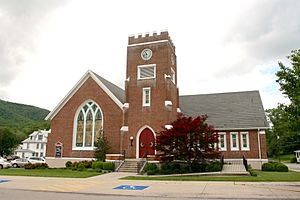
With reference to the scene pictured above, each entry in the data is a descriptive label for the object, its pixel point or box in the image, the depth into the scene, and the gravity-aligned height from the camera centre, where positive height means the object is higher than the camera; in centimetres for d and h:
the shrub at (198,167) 2230 -118
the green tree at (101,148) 2708 +22
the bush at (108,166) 2444 -128
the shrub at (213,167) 2181 -115
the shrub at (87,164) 2596 -121
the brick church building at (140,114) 2689 +363
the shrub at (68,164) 2847 -135
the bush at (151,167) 2306 -126
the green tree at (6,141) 6544 +176
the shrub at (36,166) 2759 -152
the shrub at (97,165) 2459 -121
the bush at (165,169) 2188 -136
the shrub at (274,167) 2523 -129
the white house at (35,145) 8319 +118
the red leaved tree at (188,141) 2141 +72
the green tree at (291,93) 1504 +308
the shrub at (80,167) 2529 -145
